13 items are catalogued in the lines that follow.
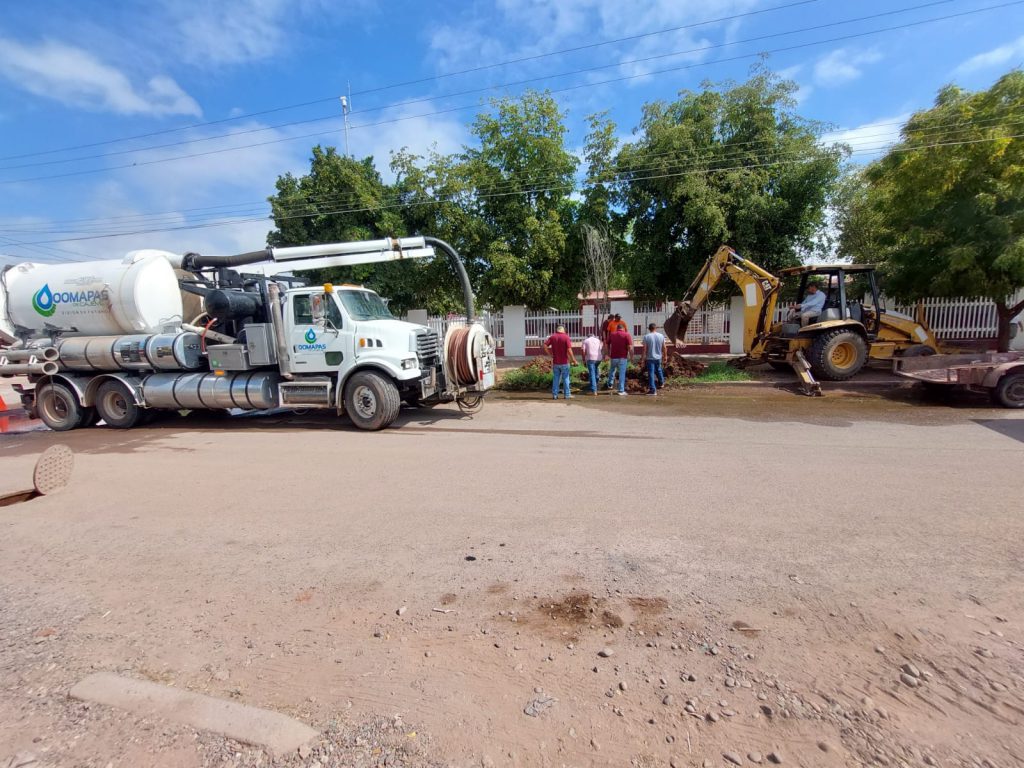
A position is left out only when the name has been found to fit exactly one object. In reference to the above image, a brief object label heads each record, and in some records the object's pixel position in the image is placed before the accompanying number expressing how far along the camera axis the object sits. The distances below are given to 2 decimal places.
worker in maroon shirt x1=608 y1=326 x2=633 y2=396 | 11.26
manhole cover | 5.33
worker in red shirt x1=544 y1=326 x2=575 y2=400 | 11.08
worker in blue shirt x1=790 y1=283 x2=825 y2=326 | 11.73
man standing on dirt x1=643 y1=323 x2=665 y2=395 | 11.31
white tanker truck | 8.62
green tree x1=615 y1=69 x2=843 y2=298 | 15.33
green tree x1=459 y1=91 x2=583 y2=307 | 17.38
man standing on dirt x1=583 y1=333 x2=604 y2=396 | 11.45
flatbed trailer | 8.64
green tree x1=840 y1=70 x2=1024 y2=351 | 11.02
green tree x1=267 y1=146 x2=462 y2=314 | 18.39
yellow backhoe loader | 11.30
